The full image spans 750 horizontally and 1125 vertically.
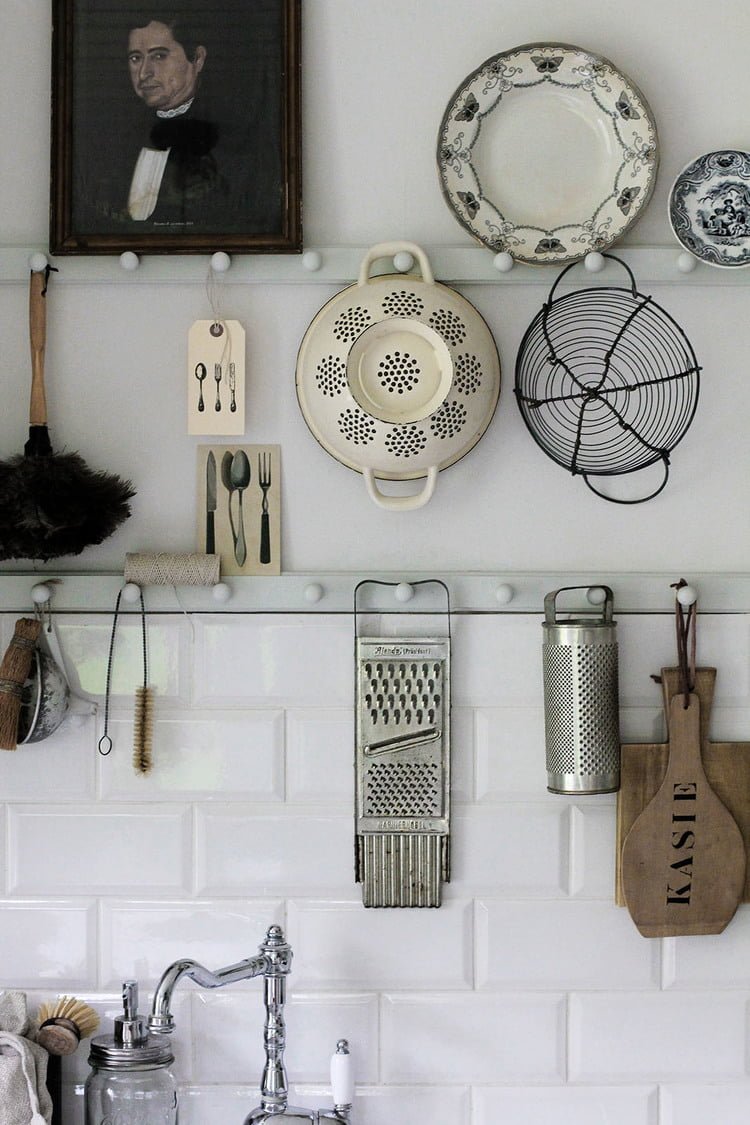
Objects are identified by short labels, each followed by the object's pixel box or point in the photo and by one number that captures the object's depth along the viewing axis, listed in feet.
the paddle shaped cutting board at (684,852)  5.20
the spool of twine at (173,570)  5.19
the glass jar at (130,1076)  4.82
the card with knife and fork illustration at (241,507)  5.33
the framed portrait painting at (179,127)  5.28
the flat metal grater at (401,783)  5.24
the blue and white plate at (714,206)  5.29
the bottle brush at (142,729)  5.23
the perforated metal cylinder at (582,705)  5.00
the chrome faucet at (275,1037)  4.90
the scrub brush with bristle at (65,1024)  5.00
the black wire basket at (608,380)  5.34
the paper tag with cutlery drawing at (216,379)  5.33
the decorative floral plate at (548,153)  5.29
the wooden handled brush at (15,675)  4.99
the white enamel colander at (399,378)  5.08
